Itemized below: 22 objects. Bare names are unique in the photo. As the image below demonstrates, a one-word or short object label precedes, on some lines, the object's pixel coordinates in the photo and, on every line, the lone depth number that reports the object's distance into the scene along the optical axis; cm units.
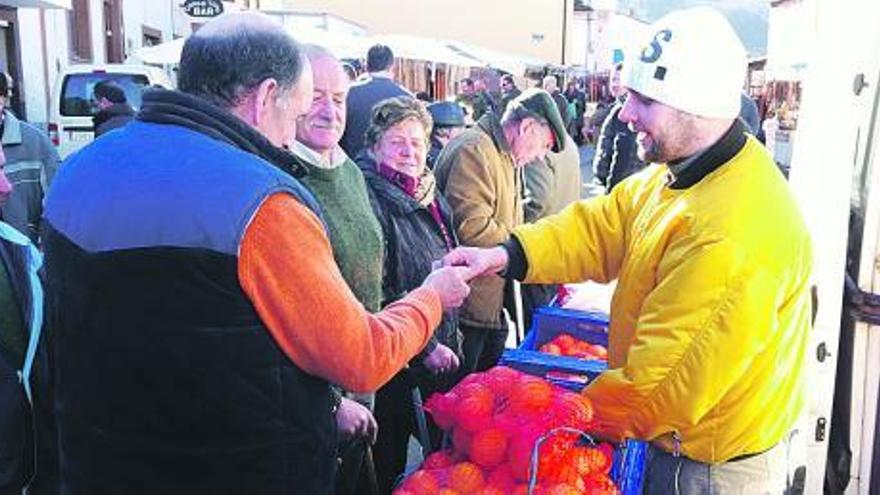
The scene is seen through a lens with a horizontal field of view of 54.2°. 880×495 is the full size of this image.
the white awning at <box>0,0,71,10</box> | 1366
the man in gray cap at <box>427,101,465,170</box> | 632
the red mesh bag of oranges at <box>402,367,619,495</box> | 212
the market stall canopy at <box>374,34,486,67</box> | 1834
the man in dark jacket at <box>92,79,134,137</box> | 703
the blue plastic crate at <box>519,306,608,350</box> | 360
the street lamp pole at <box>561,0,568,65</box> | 4525
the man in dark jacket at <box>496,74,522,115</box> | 1411
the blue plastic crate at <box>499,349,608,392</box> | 285
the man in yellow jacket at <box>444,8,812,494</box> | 199
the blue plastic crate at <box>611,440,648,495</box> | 223
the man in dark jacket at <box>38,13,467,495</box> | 166
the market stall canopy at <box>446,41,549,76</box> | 2411
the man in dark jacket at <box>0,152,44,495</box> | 234
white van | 1171
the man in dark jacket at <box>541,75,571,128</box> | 1521
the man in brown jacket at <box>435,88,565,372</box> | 412
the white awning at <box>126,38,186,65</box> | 1474
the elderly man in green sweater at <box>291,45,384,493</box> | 289
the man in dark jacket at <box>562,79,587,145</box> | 2397
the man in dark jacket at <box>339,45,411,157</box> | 534
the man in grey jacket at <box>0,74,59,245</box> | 460
